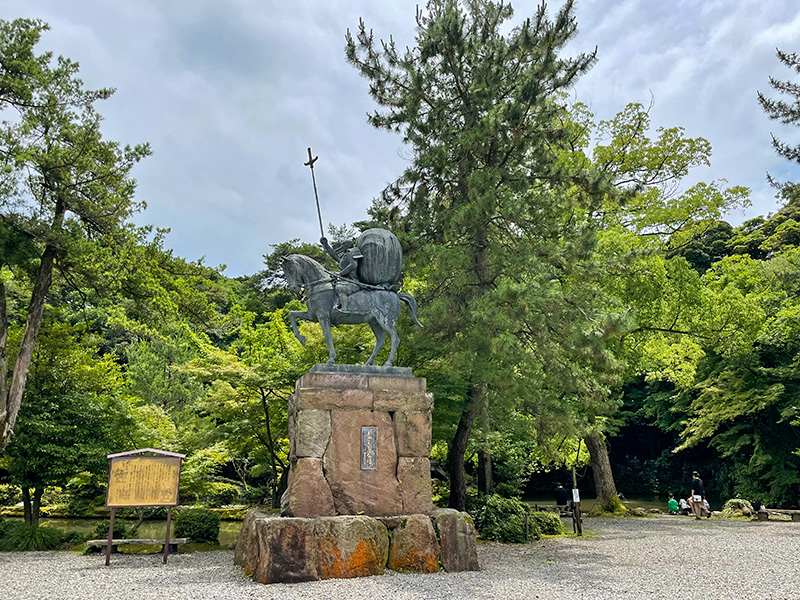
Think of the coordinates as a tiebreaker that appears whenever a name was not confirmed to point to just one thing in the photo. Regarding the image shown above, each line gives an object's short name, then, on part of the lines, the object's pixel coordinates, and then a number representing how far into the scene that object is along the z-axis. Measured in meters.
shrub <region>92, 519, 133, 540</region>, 11.05
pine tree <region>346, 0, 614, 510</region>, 10.18
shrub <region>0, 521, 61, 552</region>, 10.16
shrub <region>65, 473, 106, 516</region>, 18.73
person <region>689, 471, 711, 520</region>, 16.39
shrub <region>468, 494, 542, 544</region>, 11.24
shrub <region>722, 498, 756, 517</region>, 16.27
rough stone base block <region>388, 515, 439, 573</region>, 6.91
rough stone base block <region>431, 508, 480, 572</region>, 7.17
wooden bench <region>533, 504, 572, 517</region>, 16.94
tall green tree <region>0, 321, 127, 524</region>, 11.13
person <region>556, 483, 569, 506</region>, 19.31
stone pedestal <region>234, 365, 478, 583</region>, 6.54
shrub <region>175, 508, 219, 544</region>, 10.90
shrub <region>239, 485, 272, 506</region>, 20.36
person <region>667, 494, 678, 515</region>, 18.36
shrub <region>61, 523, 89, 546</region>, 10.88
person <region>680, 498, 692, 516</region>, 17.77
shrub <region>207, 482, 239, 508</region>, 20.53
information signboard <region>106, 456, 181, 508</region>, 8.35
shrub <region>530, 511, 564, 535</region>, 12.29
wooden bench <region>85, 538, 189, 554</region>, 9.39
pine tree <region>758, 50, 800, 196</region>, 10.89
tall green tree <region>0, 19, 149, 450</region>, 10.51
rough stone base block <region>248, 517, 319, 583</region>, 6.34
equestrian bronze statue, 8.31
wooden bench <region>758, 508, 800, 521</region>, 15.24
